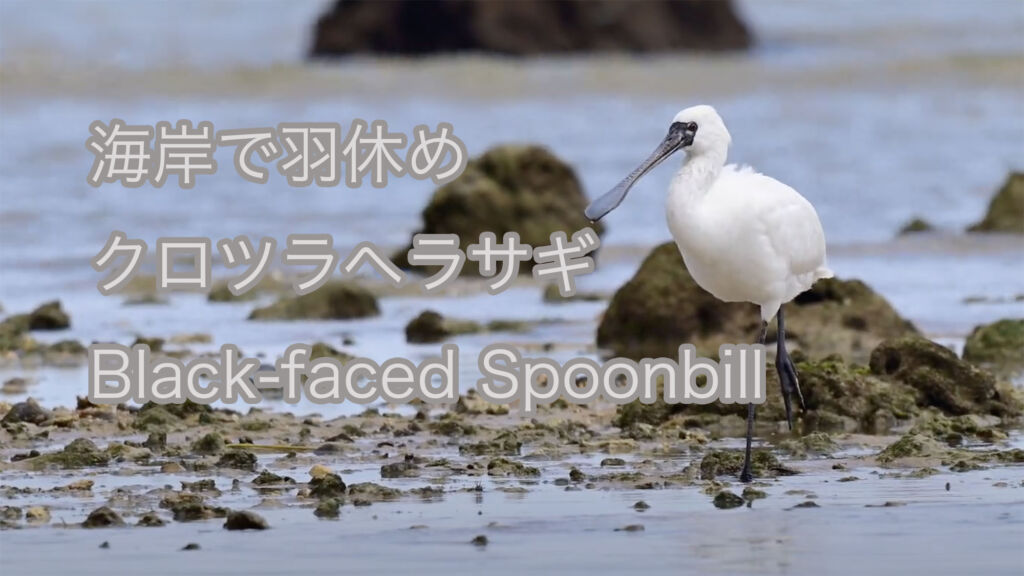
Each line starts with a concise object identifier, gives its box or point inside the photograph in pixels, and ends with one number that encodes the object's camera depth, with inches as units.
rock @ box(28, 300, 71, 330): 1215.6
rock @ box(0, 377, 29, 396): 983.3
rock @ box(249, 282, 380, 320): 1256.2
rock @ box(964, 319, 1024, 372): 1021.8
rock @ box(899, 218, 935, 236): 1679.4
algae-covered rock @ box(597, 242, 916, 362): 1085.1
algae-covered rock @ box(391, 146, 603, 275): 1545.3
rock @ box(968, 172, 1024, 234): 1610.5
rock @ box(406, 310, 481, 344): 1159.0
